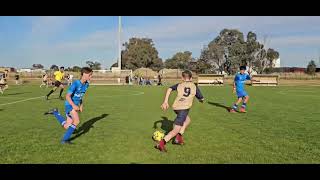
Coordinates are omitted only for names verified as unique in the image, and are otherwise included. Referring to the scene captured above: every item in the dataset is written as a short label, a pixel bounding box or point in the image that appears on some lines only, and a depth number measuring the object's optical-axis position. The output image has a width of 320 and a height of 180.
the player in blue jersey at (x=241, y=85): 16.50
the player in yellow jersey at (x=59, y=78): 23.86
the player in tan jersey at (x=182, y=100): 8.62
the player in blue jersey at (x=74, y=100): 8.86
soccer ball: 8.87
